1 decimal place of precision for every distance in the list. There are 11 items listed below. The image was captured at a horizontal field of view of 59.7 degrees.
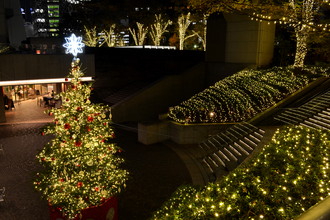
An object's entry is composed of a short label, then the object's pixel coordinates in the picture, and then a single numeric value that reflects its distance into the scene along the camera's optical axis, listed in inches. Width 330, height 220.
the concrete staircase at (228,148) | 424.5
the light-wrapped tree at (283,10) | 546.8
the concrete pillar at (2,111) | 689.5
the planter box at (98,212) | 261.1
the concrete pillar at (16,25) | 1546.3
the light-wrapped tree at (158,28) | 1216.8
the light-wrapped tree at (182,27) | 1110.4
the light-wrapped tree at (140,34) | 1316.4
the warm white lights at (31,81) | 627.8
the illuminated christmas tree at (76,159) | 253.9
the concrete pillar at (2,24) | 724.7
